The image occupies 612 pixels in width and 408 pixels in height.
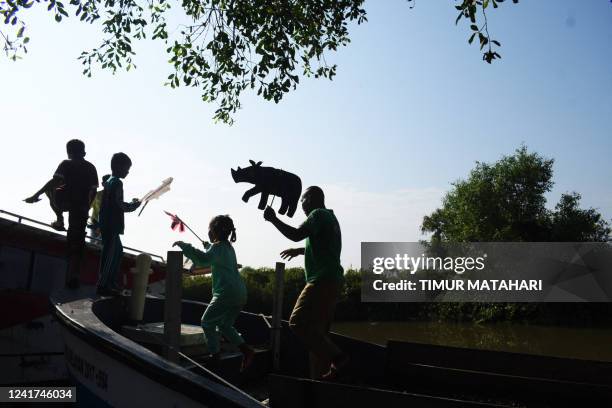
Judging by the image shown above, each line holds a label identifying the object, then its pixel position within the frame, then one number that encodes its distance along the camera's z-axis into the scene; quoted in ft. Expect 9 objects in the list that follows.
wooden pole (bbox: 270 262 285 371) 19.78
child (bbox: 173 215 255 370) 17.74
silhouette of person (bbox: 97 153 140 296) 21.95
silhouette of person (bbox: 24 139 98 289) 23.63
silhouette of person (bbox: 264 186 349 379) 15.26
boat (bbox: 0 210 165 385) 28.60
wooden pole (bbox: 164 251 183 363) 14.07
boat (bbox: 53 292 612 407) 11.35
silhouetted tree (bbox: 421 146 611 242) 122.93
